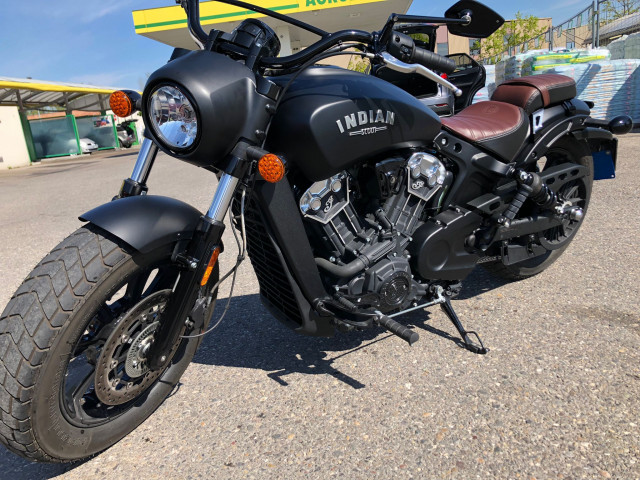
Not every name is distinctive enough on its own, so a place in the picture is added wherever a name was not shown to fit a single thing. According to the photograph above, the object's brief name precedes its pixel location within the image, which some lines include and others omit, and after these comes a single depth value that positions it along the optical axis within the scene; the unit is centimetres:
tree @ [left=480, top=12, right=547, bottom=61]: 2144
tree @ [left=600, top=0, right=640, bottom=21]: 1905
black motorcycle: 182
